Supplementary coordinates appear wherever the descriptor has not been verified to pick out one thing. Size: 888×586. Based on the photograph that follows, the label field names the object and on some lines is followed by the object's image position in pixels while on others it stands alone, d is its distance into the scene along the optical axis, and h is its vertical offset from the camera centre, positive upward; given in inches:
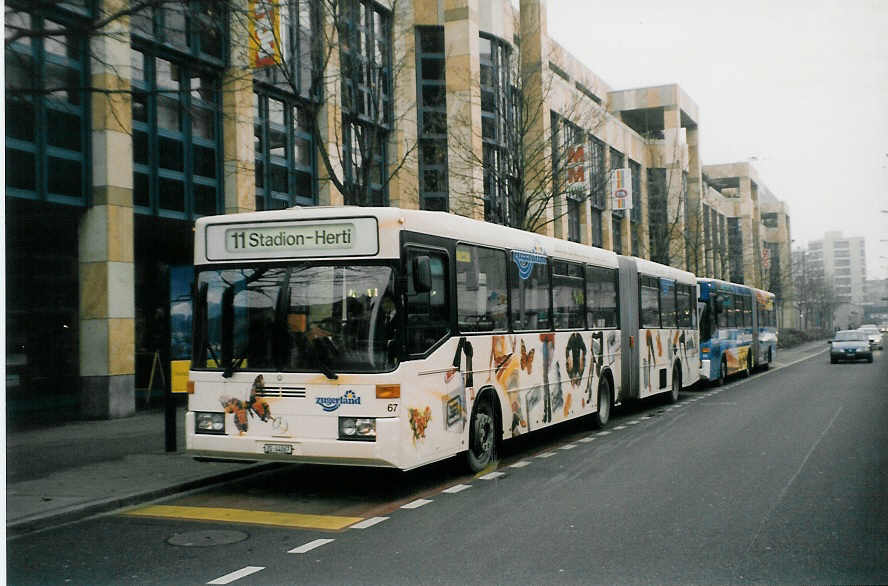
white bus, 360.2 -2.2
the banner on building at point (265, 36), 580.8 +207.4
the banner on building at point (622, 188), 1630.2 +248.6
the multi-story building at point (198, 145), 629.0 +157.2
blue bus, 1013.8 -4.4
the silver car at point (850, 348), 1569.9 -42.7
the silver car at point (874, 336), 2301.6 -34.6
